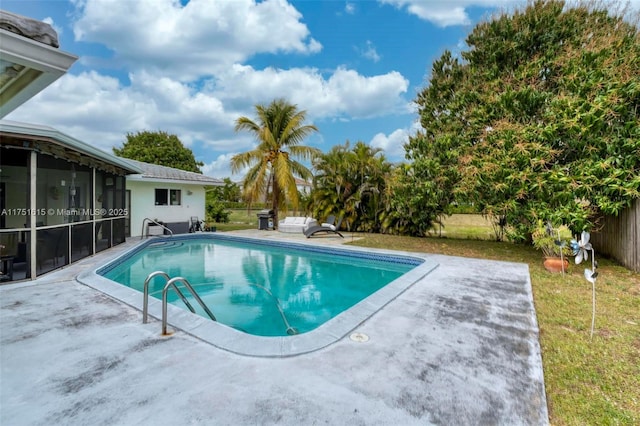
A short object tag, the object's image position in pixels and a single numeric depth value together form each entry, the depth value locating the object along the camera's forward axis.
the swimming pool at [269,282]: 4.07
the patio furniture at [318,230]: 13.71
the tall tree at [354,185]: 15.73
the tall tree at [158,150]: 30.64
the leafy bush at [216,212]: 20.28
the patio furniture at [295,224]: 15.73
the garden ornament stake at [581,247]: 4.63
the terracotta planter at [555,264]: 7.68
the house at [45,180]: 1.95
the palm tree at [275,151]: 16.30
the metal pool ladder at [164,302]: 3.86
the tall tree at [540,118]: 7.71
